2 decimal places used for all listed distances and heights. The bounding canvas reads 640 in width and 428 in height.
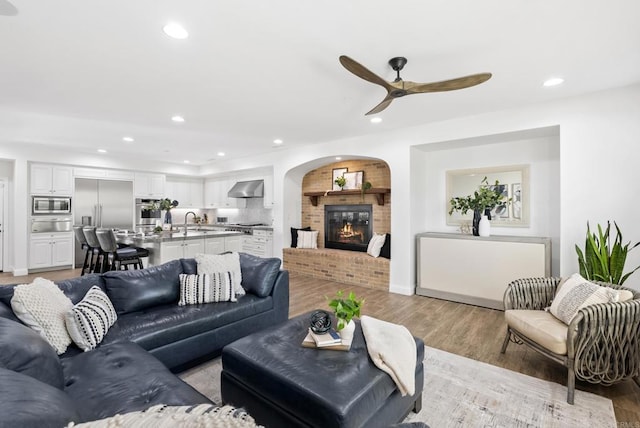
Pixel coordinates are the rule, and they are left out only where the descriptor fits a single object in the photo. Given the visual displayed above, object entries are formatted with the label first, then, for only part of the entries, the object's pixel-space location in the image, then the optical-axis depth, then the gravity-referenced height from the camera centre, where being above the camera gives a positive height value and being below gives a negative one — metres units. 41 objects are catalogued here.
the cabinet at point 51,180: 6.31 +0.70
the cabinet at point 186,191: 8.59 +0.64
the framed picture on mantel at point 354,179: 6.01 +0.68
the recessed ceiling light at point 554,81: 2.98 +1.29
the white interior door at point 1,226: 6.30 -0.26
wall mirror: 4.32 +0.38
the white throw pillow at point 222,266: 3.08 -0.52
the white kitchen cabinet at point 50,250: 6.30 -0.76
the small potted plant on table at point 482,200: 4.30 +0.19
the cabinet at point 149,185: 7.69 +0.71
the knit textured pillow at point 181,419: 0.80 -0.59
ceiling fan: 2.30 +1.04
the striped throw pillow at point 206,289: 2.82 -0.70
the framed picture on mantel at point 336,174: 6.30 +0.81
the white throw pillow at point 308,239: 6.49 -0.53
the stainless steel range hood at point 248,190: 7.49 +0.59
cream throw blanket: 1.72 -0.81
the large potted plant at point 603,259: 2.88 -0.43
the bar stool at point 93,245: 5.27 -0.54
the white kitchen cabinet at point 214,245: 5.43 -0.56
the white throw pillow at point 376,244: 5.41 -0.54
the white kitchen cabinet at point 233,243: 5.71 -0.55
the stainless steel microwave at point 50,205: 6.30 +0.17
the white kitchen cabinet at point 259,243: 7.05 -0.69
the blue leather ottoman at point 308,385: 1.48 -0.89
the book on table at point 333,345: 1.92 -0.82
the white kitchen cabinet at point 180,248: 4.82 -0.57
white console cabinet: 3.81 -0.67
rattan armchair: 2.09 -0.89
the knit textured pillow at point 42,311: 1.91 -0.62
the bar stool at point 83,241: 5.68 -0.52
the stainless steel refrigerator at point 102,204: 6.78 +0.21
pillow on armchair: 2.27 -0.62
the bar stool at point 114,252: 4.66 -0.59
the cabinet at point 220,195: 8.41 +0.52
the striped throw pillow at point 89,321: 1.98 -0.71
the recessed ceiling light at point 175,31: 2.11 +1.28
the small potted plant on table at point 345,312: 1.98 -0.63
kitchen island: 4.82 -0.49
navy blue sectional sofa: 1.01 -0.83
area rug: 1.94 -1.28
